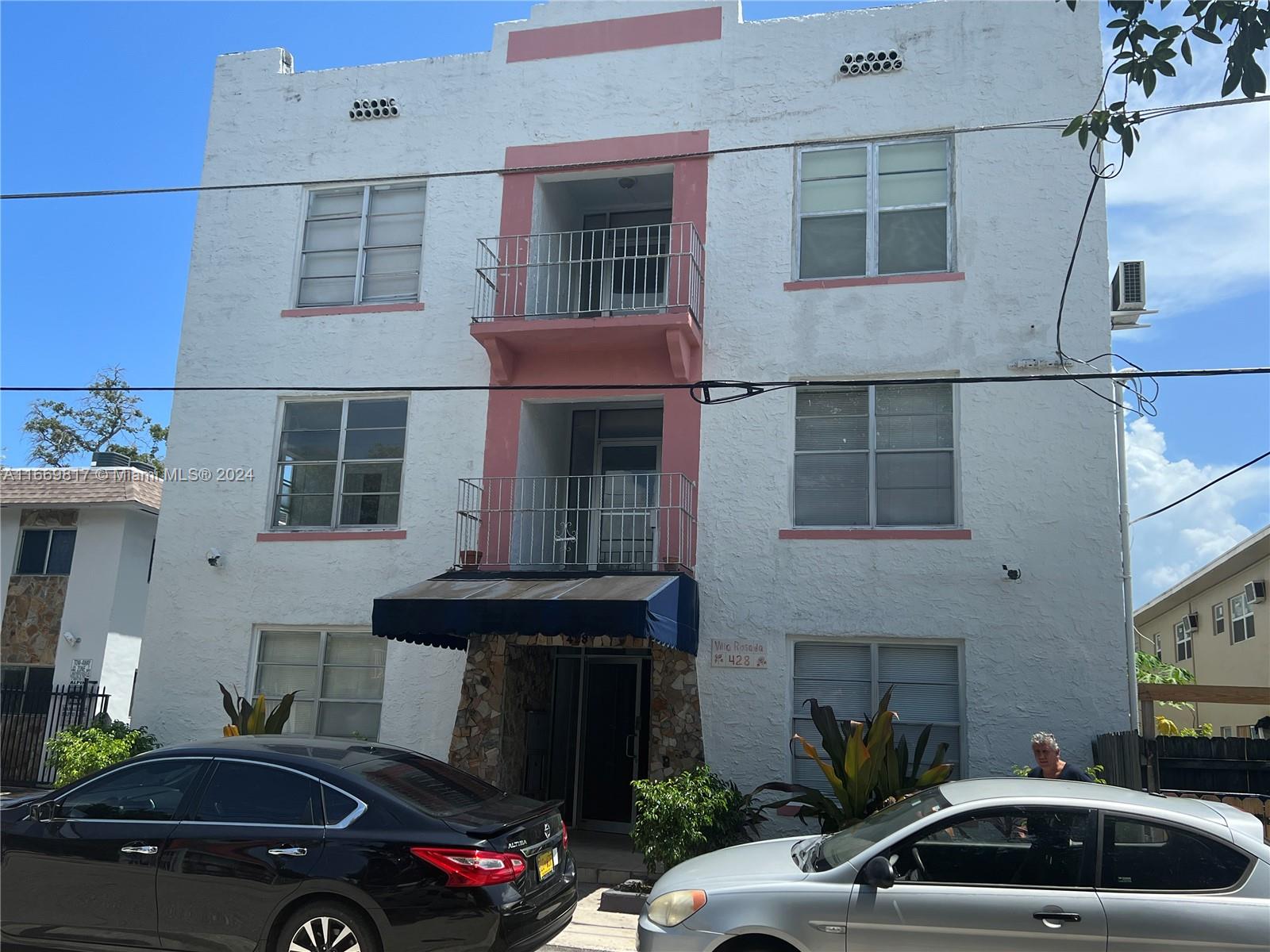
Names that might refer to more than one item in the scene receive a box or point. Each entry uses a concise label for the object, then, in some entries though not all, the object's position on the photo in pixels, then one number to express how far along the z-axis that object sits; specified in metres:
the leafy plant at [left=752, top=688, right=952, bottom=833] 9.66
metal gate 16.44
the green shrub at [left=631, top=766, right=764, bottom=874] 9.65
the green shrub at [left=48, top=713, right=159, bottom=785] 12.50
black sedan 6.19
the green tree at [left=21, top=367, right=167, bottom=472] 33.56
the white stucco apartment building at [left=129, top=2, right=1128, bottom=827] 11.54
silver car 5.55
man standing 8.68
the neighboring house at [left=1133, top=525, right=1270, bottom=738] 20.47
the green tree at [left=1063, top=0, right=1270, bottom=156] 7.12
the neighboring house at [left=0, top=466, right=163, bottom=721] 18.83
